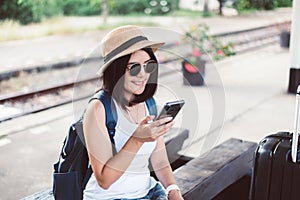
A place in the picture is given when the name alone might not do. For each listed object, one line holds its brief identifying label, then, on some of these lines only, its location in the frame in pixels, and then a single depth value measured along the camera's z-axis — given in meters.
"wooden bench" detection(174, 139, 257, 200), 2.23
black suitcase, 1.98
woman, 1.55
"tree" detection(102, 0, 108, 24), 15.38
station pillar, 6.13
